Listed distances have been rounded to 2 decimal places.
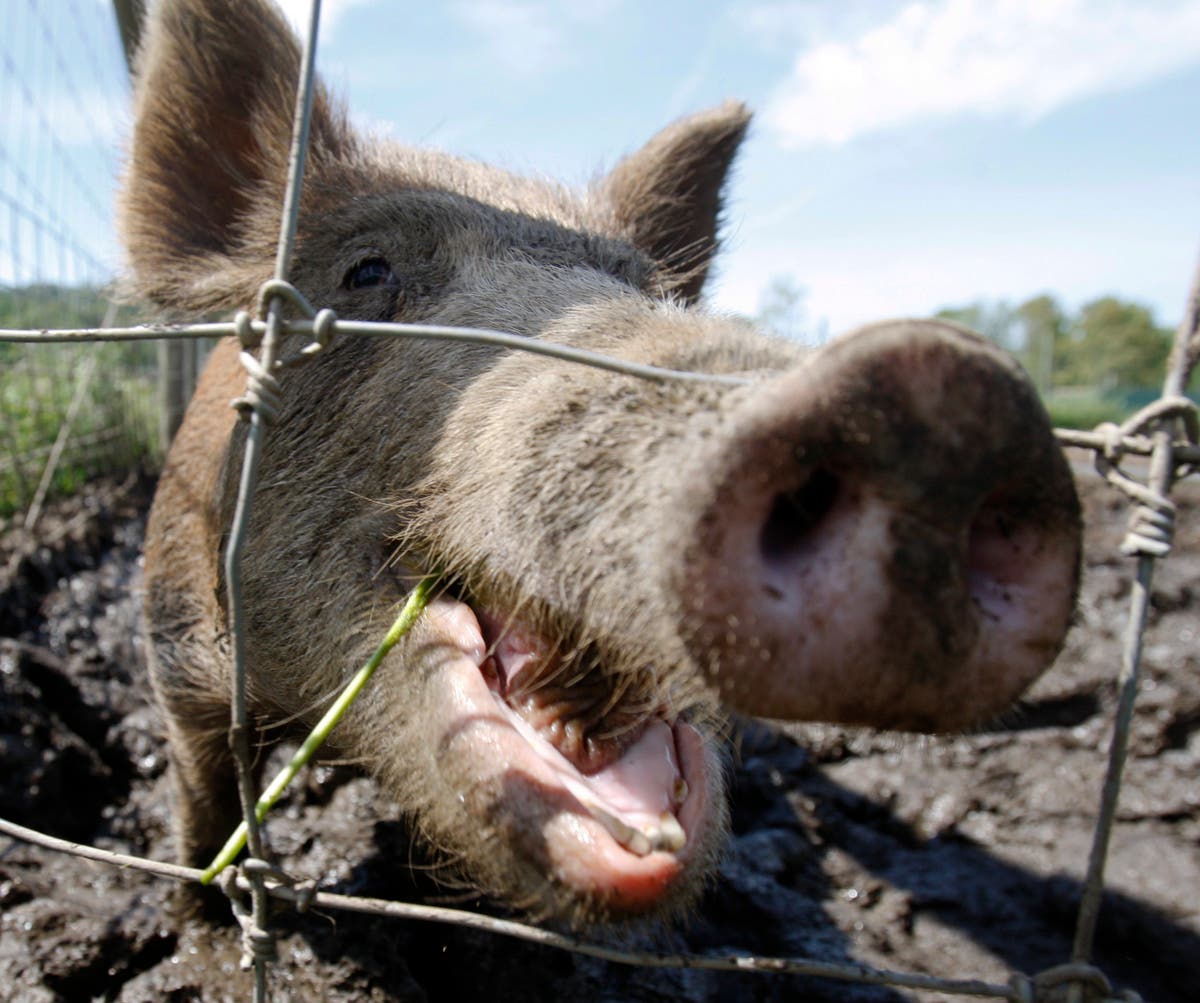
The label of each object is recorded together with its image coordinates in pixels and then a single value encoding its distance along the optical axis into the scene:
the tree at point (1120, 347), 35.24
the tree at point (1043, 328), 47.77
